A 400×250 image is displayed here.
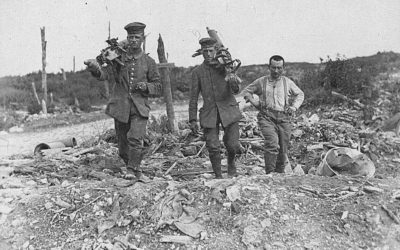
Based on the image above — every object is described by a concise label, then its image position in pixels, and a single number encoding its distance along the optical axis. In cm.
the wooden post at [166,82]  928
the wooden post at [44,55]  2050
